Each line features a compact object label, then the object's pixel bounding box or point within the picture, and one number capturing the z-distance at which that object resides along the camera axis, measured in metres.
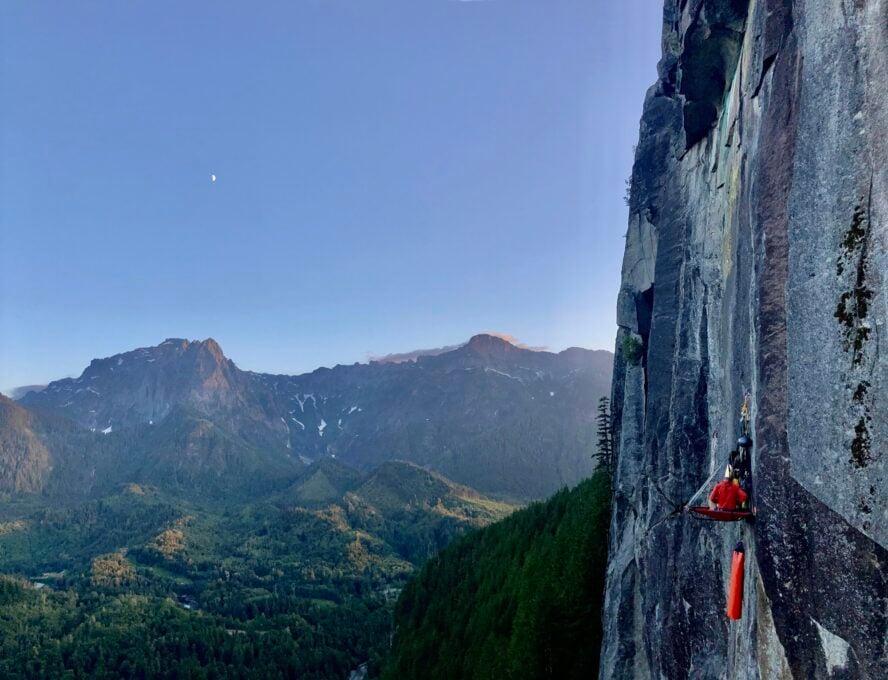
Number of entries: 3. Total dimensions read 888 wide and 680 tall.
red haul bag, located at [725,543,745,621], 15.11
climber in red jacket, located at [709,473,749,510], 14.66
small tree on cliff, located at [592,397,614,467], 65.94
